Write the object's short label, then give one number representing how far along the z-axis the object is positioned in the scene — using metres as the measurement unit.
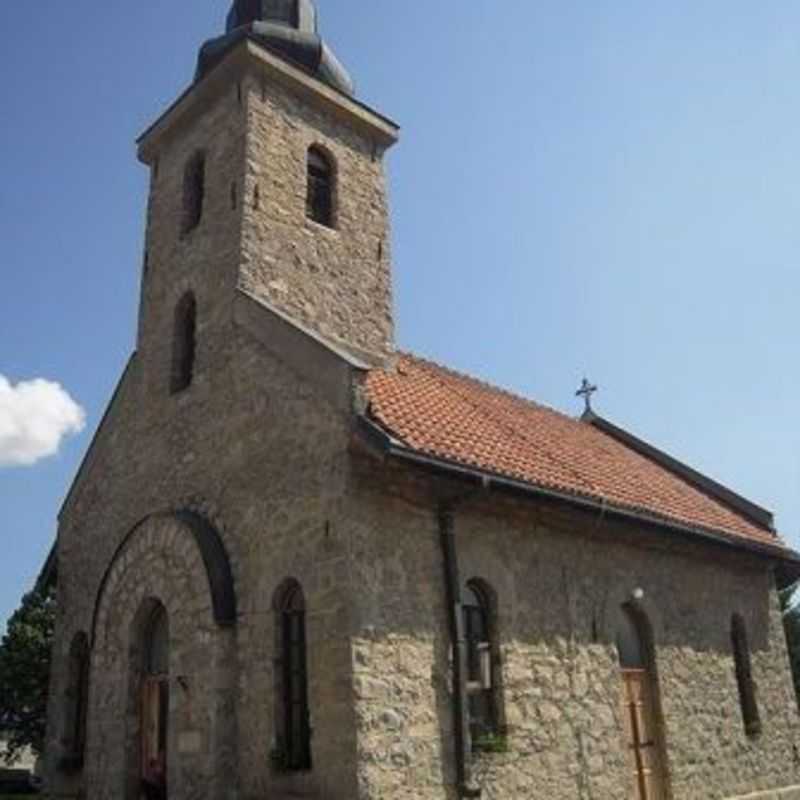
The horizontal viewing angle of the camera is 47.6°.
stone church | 9.89
